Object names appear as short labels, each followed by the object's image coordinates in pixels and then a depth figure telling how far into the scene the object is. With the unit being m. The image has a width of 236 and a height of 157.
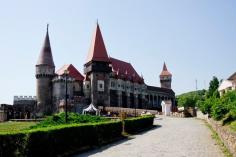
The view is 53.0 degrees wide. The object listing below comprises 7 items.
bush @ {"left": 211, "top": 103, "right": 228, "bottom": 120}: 16.13
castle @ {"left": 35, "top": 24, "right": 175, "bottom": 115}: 47.07
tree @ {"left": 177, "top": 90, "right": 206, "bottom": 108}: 71.37
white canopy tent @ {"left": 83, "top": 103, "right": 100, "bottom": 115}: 35.39
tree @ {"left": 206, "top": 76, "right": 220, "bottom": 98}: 43.47
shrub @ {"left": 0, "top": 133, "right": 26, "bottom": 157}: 8.09
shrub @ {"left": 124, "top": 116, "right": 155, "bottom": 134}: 19.05
